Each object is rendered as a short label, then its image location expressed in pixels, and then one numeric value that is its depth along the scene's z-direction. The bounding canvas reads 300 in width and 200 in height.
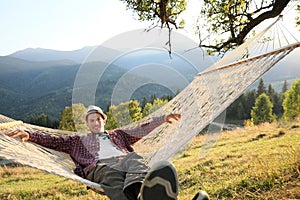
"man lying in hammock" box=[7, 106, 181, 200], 1.33
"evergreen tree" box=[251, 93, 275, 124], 23.00
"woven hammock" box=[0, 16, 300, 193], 1.63
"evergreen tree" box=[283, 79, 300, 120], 19.50
